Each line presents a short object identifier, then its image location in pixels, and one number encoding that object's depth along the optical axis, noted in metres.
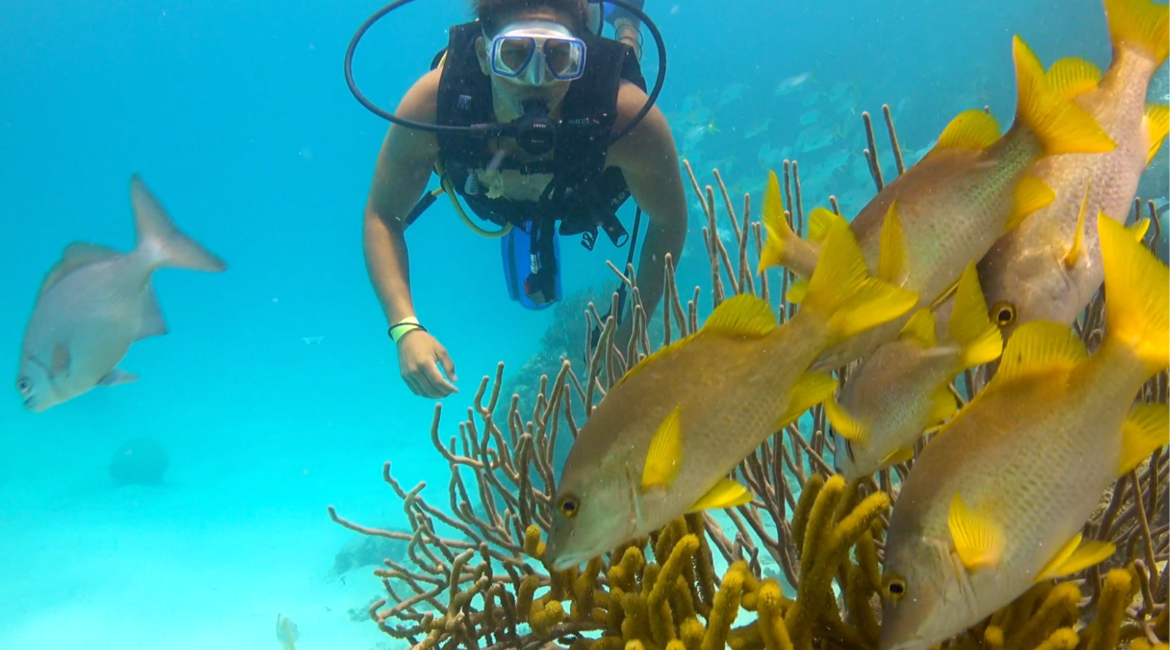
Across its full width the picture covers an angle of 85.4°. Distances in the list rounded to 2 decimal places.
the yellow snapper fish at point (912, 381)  1.11
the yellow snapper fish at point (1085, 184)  1.20
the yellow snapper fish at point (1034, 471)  0.90
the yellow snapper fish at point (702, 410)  1.04
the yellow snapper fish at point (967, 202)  1.13
